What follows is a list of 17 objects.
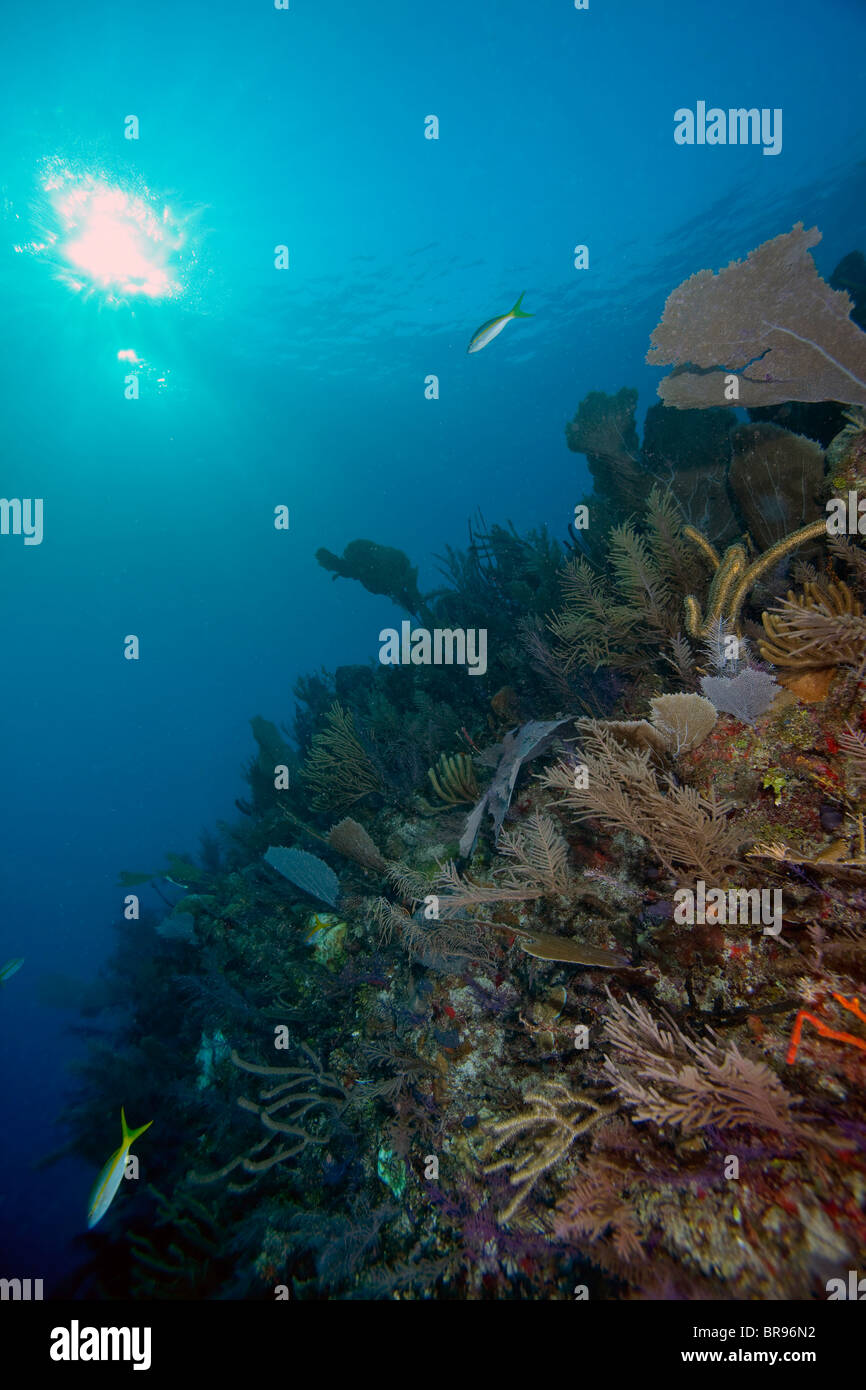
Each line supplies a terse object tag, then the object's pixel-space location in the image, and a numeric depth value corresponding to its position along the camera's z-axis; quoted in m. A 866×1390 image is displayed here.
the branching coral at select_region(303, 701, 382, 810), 5.12
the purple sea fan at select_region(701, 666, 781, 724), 2.77
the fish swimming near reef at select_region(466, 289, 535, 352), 4.63
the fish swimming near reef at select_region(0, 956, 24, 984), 5.84
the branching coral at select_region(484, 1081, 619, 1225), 2.10
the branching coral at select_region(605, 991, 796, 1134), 1.68
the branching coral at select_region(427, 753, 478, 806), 4.34
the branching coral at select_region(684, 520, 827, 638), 3.07
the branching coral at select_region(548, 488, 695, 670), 3.83
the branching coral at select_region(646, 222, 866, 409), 3.07
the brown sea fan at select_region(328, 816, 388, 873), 4.11
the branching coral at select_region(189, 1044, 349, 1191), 3.15
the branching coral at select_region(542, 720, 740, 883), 2.41
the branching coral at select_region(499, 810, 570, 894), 2.79
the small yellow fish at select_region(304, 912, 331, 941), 4.48
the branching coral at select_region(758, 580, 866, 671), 2.29
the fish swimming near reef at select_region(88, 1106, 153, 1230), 2.91
